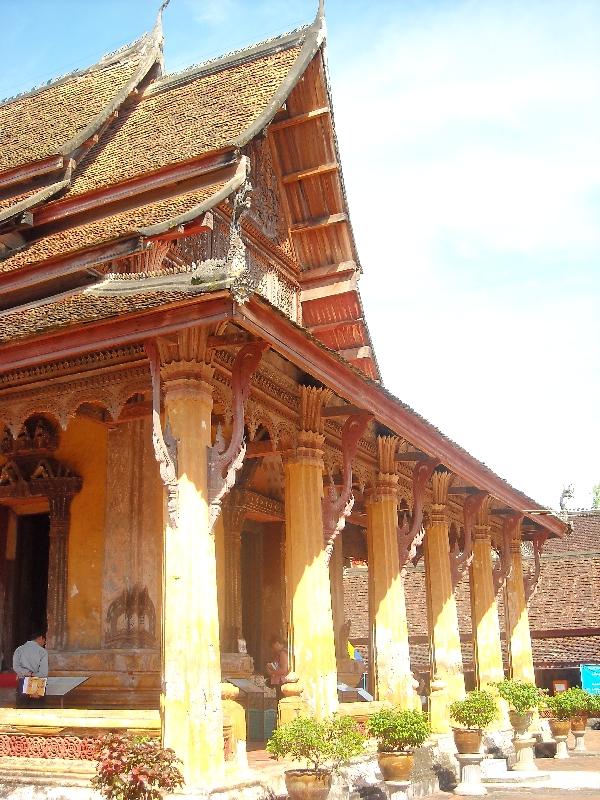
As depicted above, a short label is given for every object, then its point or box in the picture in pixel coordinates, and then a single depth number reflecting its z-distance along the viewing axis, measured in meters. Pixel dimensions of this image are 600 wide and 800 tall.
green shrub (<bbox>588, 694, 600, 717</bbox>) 19.02
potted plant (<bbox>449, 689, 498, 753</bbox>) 12.65
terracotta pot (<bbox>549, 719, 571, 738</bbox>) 18.19
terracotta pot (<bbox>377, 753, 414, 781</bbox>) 10.33
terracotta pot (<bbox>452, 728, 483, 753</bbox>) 12.62
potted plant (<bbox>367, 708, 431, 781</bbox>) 10.34
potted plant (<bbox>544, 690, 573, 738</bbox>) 18.22
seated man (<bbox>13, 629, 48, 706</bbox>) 10.55
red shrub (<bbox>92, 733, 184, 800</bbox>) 6.99
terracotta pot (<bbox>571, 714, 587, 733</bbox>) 19.14
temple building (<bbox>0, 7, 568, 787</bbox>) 8.41
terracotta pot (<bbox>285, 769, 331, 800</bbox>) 8.50
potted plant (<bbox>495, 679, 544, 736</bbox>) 15.54
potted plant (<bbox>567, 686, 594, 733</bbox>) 18.48
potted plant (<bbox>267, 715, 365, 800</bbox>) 8.52
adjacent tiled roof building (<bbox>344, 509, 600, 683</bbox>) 27.86
